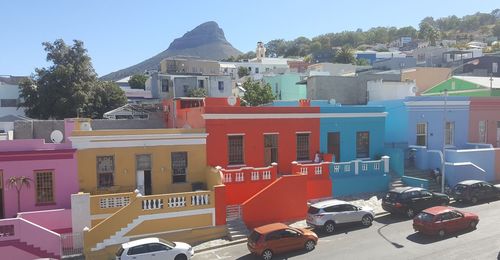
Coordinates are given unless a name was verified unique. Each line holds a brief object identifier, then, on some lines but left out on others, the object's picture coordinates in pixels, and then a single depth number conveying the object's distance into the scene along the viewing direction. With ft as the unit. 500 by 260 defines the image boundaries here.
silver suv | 65.41
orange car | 56.29
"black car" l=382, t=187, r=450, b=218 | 71.31
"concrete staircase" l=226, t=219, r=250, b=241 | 64.59
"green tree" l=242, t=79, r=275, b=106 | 165.37
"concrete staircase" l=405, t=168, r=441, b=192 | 87.10
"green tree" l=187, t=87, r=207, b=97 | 207.30
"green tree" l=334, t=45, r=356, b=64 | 390.15
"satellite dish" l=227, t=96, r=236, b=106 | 84.79
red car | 62.34
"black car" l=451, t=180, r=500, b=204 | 79.46
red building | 78.28
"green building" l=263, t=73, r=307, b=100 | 195.93
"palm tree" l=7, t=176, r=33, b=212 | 64.80
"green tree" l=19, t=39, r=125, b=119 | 166.50
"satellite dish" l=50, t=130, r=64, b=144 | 74.28
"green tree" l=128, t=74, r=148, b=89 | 320.70
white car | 53.26
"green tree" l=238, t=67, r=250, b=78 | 380.37
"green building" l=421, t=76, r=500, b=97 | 120.37
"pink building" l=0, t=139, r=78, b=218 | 65.21
